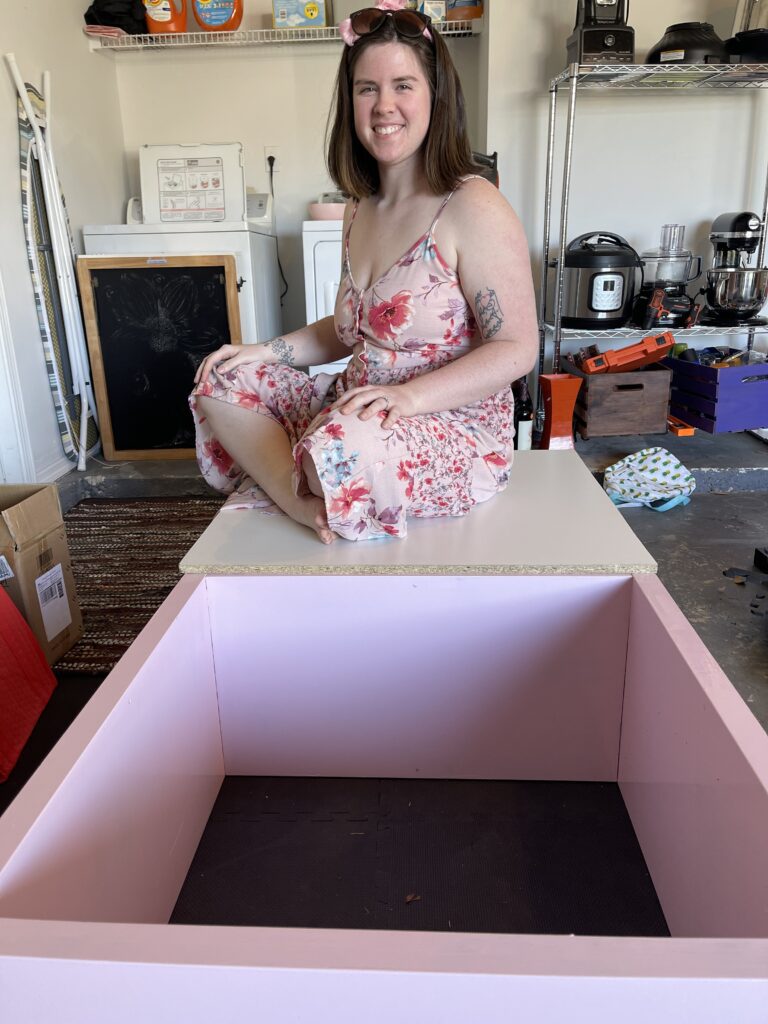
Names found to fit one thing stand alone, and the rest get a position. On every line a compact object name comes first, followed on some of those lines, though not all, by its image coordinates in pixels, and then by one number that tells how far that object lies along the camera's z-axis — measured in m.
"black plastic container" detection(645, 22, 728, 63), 2.84
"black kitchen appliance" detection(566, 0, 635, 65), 2.82
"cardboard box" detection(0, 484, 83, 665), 1.62
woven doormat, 1.87
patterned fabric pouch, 2.72
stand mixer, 3.03
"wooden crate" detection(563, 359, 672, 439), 2.96
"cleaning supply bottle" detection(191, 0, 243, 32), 3.41
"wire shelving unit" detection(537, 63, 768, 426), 2.84
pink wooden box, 0.54
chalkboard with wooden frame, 3.10
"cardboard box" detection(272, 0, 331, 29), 3.44
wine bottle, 3.04
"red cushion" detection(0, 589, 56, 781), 1.46
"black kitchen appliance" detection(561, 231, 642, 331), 3.00
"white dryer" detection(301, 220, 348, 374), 3.25
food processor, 3.08
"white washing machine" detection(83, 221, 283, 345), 3.16
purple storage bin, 2.95
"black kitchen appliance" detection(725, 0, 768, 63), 2.80
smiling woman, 1.22
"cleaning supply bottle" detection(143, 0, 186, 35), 3.39
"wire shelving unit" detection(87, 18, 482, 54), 3.42
